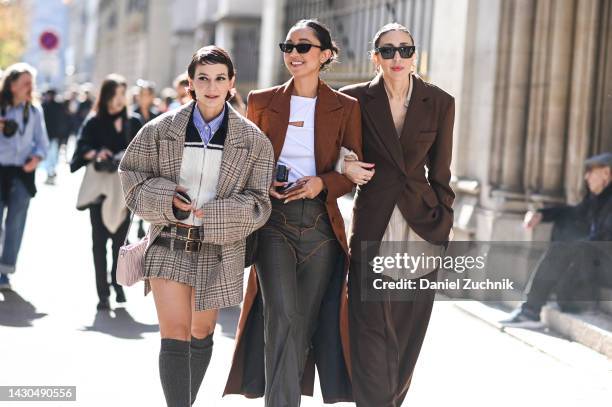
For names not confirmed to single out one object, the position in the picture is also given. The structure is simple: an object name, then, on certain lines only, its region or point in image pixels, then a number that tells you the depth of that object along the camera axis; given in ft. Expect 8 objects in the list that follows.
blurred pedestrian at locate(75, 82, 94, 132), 97.86
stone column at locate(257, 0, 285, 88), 65.41
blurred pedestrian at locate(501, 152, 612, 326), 29.35
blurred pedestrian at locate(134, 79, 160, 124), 41.57
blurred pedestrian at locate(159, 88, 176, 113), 56.90
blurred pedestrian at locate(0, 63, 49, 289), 33.78
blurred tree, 164.23
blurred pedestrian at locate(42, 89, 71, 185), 77.41
